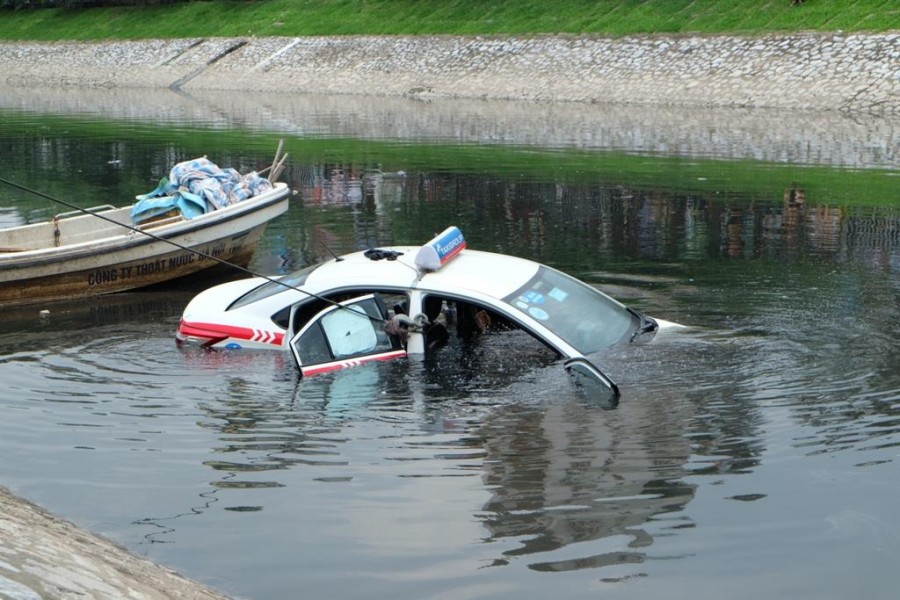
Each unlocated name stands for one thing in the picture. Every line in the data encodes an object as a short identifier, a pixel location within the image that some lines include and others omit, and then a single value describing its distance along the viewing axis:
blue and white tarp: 17.38
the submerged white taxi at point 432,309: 10.36
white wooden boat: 15.51
